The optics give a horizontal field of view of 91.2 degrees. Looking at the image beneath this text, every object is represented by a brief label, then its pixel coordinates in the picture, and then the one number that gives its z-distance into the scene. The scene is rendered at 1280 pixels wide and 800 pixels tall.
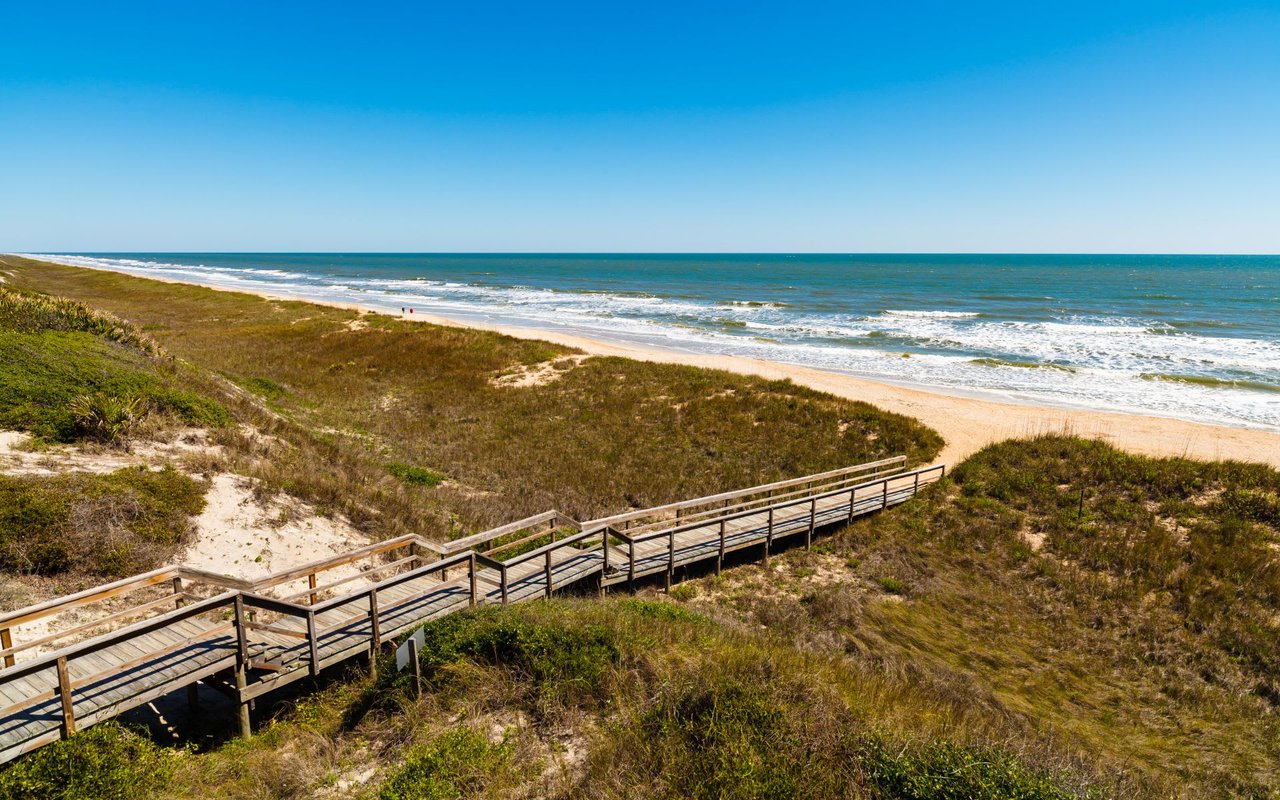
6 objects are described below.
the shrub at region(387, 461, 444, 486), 16.14
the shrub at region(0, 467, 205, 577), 8.75
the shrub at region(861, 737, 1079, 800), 5.19
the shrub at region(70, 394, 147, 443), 12.58
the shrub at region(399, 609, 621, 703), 6.83
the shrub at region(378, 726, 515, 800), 5.46
